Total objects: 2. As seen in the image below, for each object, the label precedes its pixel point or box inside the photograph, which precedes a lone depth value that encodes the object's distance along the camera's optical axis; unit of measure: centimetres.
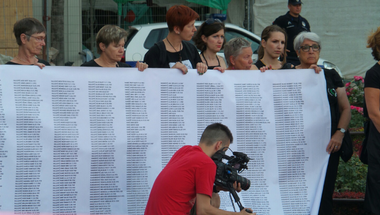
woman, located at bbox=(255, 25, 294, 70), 946
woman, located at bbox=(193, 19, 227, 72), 935
